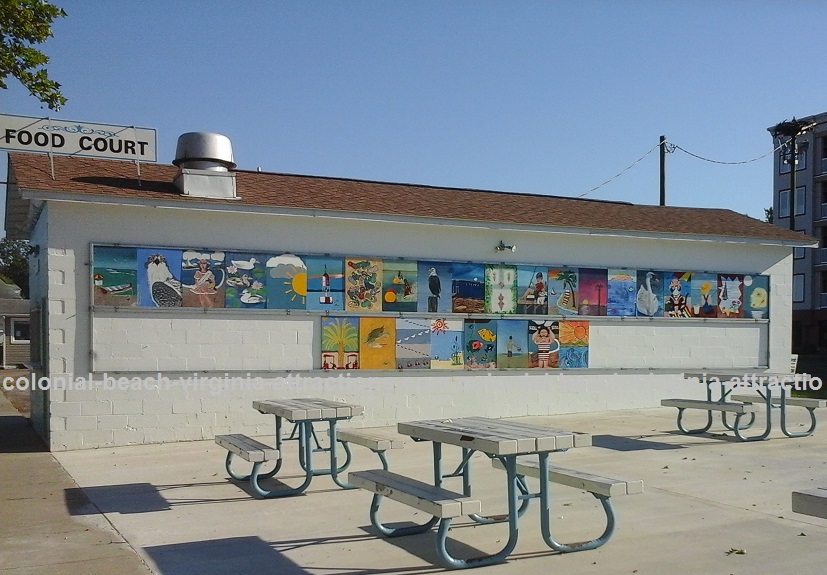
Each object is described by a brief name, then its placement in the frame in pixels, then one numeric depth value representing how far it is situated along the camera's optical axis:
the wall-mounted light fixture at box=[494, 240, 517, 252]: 14.83
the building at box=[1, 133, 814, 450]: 11.98
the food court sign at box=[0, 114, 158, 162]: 12.39
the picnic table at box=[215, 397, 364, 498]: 8.28
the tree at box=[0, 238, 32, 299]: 76.57
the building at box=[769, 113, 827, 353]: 53.47
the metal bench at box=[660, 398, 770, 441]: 11.78
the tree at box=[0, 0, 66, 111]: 9.03
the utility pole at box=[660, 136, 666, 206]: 30.86
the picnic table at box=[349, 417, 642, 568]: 5.91
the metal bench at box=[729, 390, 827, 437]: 12.21
